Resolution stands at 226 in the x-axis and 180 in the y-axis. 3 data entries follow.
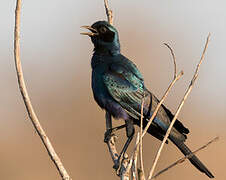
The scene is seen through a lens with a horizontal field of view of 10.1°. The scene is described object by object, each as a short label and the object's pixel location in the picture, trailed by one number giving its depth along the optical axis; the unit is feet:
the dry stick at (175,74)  34.25
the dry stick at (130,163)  34.81
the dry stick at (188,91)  33.84
